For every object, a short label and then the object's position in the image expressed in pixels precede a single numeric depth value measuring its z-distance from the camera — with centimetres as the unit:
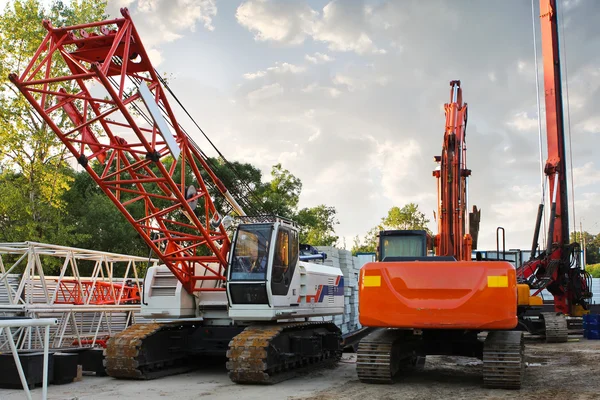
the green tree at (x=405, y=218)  5759
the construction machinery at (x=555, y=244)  2189
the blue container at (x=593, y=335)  2247
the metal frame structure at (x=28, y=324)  571
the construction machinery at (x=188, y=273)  1196
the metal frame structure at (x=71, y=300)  1471
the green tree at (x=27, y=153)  2436
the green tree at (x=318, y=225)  5166
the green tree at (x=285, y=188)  4969
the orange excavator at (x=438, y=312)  1045
